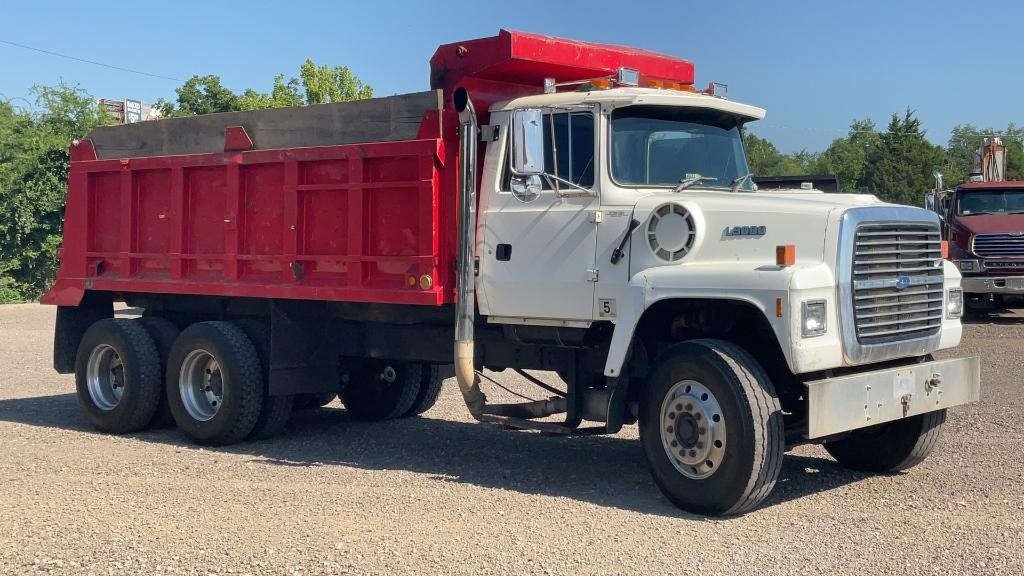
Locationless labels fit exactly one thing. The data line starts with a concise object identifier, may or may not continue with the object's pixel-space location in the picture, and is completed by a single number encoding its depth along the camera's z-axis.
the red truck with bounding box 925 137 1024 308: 19.80
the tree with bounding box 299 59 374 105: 43.84
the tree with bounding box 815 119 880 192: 61.59
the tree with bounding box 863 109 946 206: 52.69
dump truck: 6.87
